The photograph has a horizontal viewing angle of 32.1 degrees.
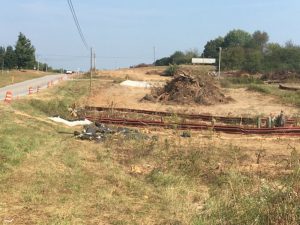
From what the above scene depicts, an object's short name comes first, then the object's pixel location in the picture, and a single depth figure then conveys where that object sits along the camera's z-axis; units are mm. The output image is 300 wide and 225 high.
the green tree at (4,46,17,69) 111650
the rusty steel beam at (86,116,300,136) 21842
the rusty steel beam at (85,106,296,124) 26747
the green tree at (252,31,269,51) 158000
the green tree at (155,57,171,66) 146625
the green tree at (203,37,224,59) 153875
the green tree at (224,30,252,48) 162625
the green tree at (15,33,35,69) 108188
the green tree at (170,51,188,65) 131250
